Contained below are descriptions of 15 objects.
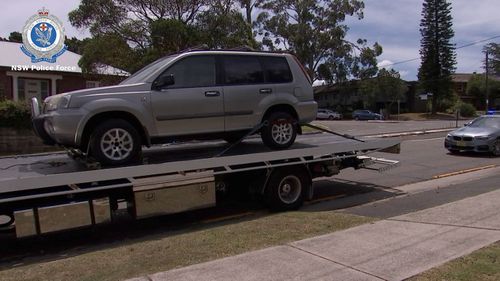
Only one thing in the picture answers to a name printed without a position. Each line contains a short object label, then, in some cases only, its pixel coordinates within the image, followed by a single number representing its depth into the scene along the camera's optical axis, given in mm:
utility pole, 77938
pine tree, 68875
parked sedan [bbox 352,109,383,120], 62094
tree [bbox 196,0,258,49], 27984
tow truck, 6094
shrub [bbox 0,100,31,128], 20375
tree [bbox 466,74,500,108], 83500
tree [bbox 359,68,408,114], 65312
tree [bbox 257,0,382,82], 60000
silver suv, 6727
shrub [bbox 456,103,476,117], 67000
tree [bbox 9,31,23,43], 65344
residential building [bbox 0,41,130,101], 25906
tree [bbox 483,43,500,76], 99519
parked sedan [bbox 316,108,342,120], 64875
